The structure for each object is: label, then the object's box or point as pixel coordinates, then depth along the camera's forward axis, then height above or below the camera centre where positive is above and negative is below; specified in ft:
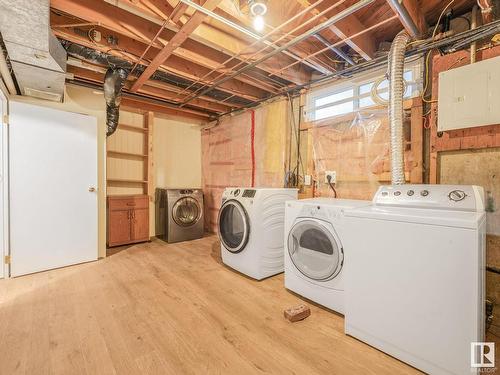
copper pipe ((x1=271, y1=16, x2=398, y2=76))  6.21 +3.97
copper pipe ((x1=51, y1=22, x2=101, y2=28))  6.05 +4.22
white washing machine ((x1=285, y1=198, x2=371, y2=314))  5.84 -1.77
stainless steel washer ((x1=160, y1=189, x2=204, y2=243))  12.26 -1.63
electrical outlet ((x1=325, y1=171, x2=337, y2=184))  8.55 +0.33
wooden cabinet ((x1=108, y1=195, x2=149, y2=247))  11.23 -1.69
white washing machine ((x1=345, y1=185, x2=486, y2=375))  3.65 -1.61
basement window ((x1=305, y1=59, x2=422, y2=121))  6.86 +3.22
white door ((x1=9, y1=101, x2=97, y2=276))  8.07 -0.09
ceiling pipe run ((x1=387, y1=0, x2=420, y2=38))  5.04 +3.97
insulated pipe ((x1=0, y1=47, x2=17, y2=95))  6.15 +3.22
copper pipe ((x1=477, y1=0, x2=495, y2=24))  5.22 +3.98
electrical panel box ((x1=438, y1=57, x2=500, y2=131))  5.11 +2.07
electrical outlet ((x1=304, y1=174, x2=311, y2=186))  9.34 +0.21
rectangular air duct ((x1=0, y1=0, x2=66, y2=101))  4.43 +3.29
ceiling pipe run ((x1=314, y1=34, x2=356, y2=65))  6.65 +4.13
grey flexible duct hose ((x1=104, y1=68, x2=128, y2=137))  8.45 +3.73
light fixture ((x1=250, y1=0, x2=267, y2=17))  4.80 +3.71
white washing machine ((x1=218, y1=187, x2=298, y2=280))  7.90 -1.59
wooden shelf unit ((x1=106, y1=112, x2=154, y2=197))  12.35 +1.57
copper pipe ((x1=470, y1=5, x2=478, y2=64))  5.59 +3.92
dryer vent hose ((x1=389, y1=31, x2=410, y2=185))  6.17 +2.29
